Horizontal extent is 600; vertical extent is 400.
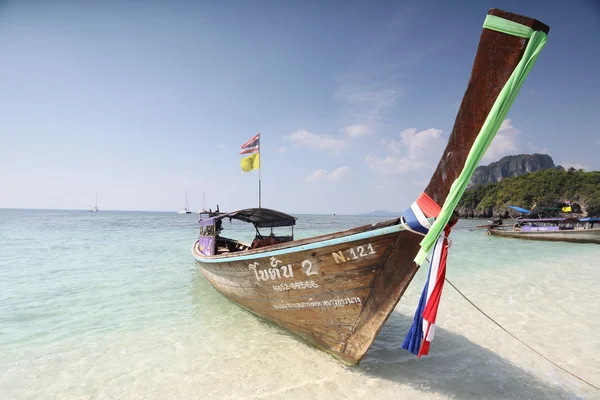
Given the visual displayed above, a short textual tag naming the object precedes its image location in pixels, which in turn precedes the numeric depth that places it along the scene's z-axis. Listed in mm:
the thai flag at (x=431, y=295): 3197
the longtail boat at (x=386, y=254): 2658
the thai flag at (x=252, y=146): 9530
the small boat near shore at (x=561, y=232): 21041
